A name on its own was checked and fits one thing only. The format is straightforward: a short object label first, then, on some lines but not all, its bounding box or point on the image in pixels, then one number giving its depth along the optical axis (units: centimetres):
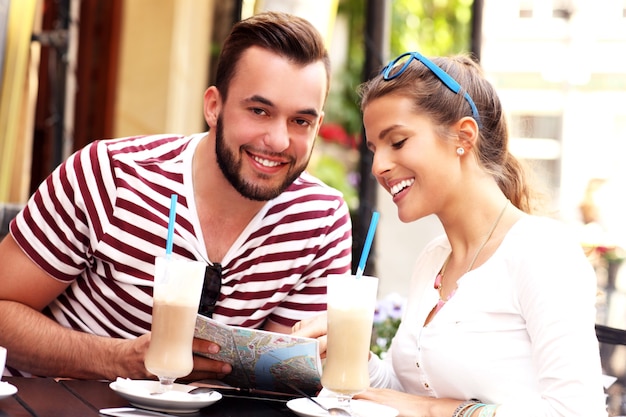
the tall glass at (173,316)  211
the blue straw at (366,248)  212
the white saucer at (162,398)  202
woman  212
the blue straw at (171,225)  212
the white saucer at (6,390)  195
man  281
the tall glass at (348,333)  212
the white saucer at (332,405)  207
